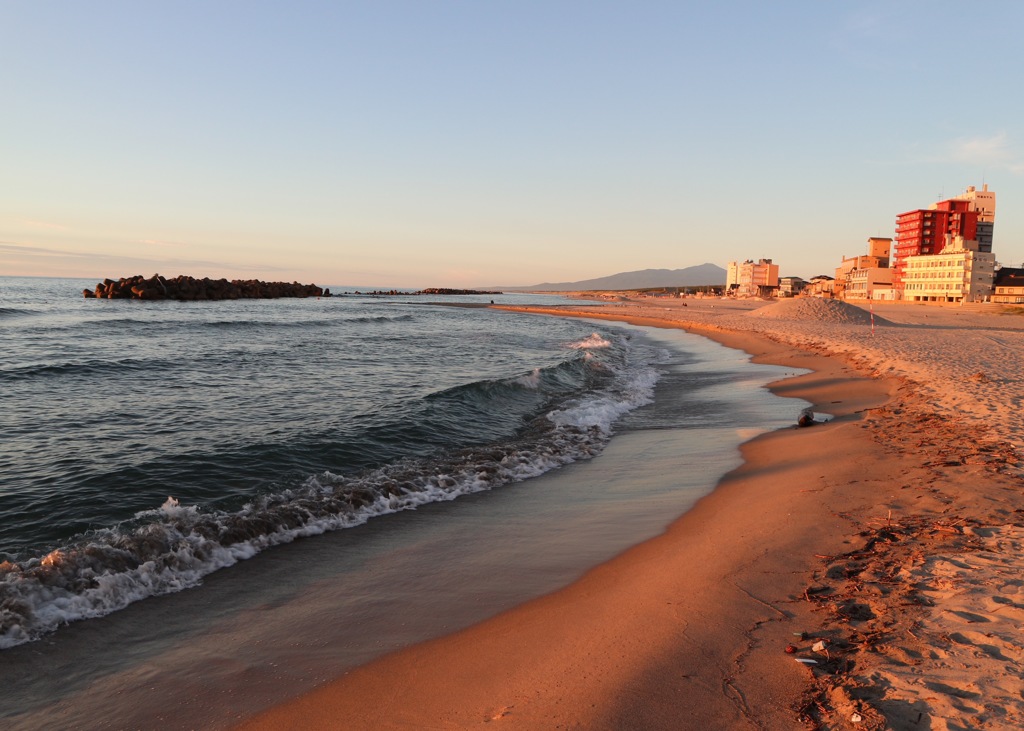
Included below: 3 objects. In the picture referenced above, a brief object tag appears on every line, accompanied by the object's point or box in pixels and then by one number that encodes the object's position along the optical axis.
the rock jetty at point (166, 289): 58.25
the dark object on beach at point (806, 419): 10.80
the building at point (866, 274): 94.75
